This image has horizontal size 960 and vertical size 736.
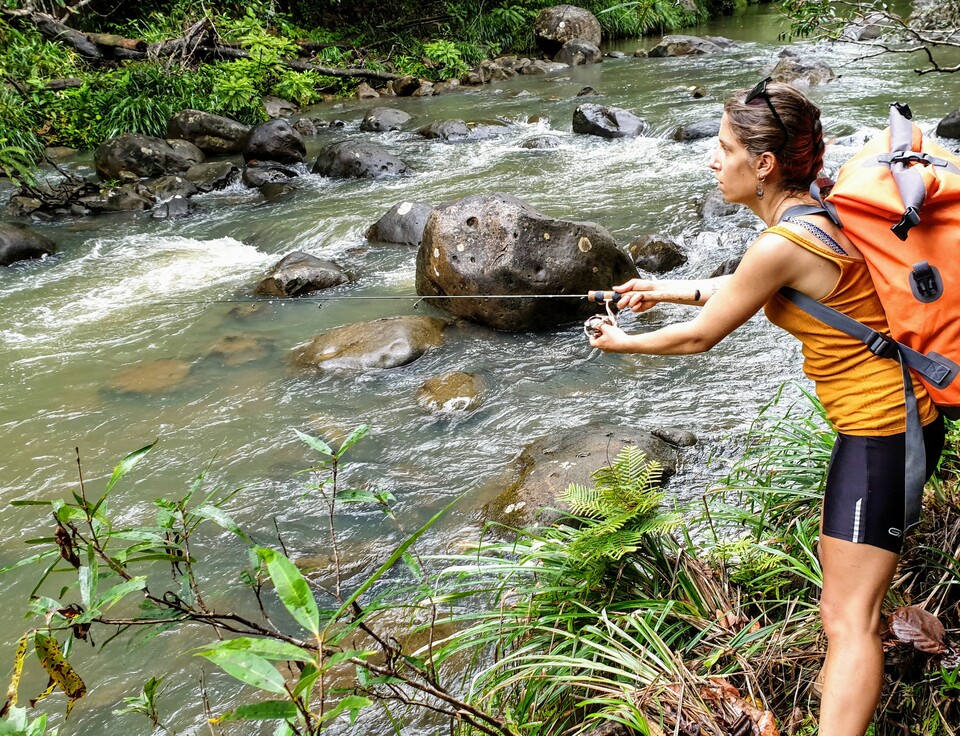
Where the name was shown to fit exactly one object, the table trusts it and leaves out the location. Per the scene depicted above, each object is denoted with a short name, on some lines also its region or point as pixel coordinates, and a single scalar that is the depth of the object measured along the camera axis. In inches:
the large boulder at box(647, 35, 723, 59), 728.3
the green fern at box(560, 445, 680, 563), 98.7
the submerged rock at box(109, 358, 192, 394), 235.9
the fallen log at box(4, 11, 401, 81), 581.3
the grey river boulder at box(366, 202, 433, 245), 337.4
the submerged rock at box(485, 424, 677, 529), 157.5
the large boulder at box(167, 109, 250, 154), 514.3
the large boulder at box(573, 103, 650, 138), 472.4
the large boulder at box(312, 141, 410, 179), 445.7
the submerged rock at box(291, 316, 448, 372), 237.0
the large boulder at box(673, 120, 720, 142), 442.0
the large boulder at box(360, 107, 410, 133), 560.4
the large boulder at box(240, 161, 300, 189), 452.1
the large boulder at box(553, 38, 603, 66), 768.9
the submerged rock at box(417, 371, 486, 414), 211.0
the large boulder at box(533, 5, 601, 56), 820.0
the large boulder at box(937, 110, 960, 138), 363.9
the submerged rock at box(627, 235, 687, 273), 280.2
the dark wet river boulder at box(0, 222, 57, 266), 352.2
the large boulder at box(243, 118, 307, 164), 477.1
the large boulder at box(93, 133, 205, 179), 467.5
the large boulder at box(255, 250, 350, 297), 293.6
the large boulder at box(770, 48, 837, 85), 534.0
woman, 75.5
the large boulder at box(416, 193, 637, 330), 245.0
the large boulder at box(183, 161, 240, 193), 451.8
